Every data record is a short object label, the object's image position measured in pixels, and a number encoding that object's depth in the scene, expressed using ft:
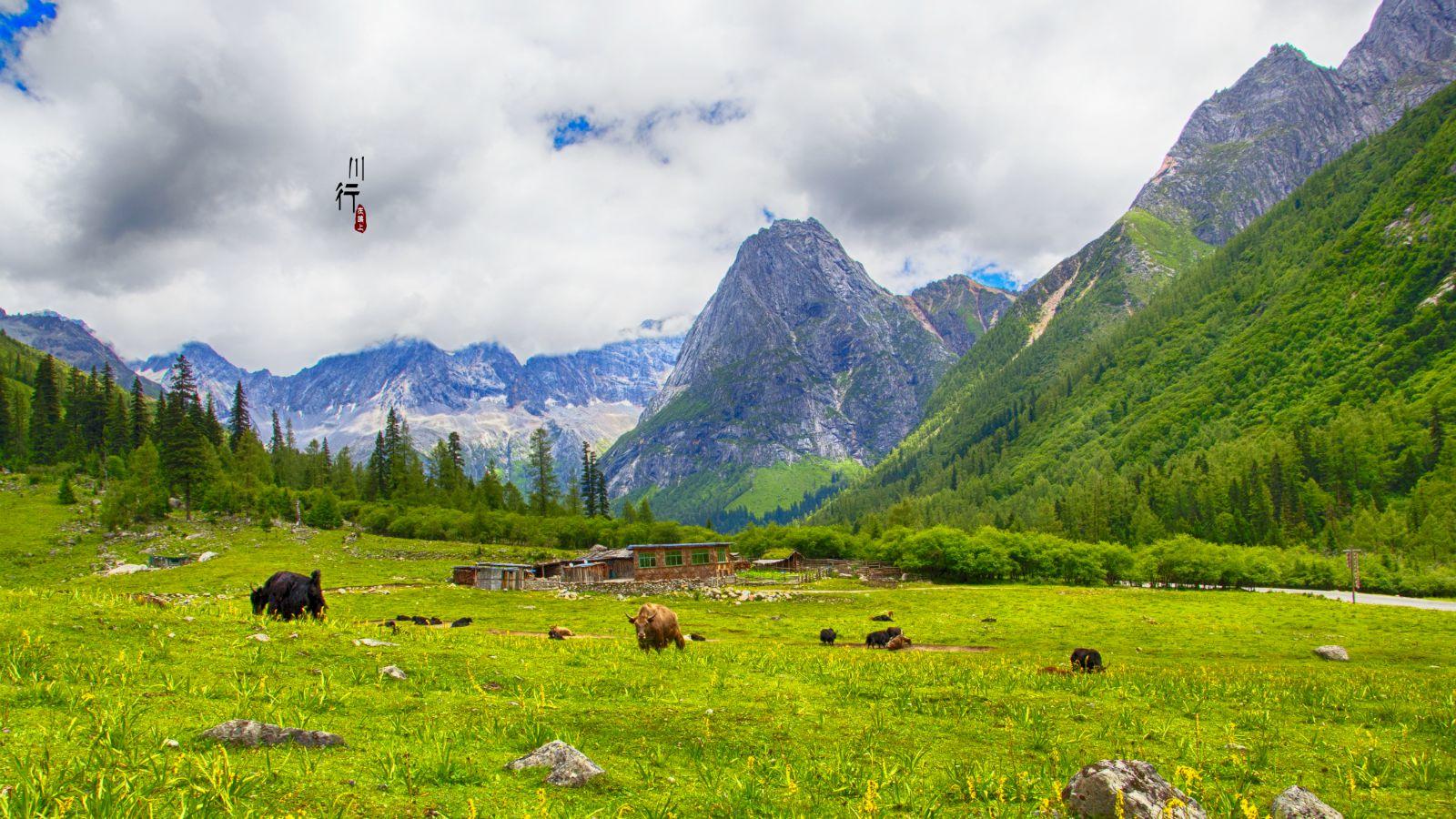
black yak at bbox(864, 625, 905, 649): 111.96
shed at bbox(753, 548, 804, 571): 409.69
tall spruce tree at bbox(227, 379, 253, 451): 474.08
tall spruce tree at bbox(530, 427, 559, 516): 498.69
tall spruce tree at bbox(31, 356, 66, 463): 357.00
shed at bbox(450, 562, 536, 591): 232.73
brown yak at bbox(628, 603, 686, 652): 80.07
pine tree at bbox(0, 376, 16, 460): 354.54
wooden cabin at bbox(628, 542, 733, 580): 284.20
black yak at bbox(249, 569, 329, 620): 75.77
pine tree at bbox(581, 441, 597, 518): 574.56
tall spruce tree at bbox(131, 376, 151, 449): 382.42
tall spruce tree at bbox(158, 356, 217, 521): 305.94
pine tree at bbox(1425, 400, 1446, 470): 427.53
